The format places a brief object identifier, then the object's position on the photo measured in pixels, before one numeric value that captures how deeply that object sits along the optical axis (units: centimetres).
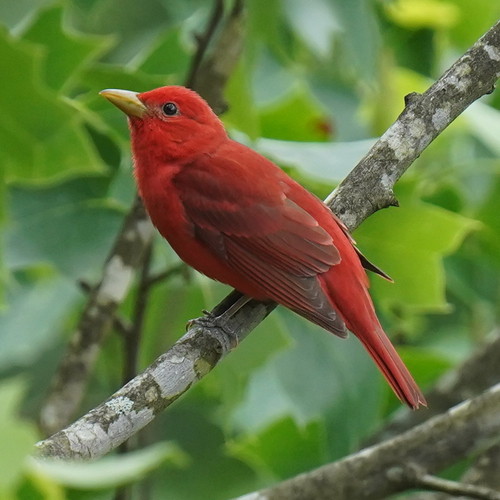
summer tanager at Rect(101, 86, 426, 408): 575
